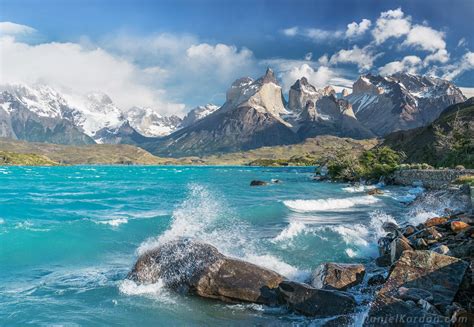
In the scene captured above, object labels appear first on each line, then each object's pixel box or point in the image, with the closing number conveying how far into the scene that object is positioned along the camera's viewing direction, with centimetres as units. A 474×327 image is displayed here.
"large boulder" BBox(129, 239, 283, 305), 1705
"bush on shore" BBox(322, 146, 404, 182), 10331
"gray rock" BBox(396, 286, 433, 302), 1270
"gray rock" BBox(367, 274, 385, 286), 1759
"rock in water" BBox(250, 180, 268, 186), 10676
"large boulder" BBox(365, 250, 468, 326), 1173
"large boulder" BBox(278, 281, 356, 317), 1495
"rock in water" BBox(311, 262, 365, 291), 1733
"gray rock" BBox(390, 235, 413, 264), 1962
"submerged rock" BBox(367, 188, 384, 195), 6907
